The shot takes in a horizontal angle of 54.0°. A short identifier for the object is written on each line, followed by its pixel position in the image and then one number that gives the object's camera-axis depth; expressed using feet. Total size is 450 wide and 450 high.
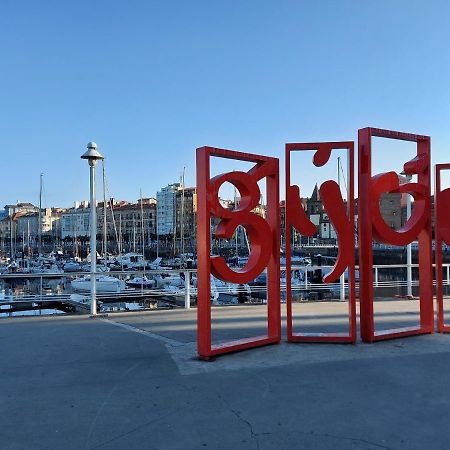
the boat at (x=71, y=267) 207.82
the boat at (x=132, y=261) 186.60
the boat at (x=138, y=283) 128.11
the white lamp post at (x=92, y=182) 38.42
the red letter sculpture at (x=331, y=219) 24.99
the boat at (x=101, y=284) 102.37
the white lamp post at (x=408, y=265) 47.55
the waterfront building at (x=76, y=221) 499.10
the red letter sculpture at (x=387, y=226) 25.58
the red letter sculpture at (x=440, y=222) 27.81
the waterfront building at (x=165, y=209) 451.94
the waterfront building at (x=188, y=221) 326.24
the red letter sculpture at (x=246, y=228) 22.13
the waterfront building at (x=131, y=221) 448.49
